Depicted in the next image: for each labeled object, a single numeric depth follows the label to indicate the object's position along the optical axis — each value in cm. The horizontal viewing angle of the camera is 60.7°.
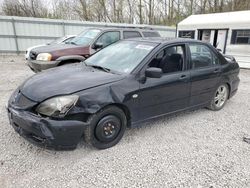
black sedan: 267
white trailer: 1154
